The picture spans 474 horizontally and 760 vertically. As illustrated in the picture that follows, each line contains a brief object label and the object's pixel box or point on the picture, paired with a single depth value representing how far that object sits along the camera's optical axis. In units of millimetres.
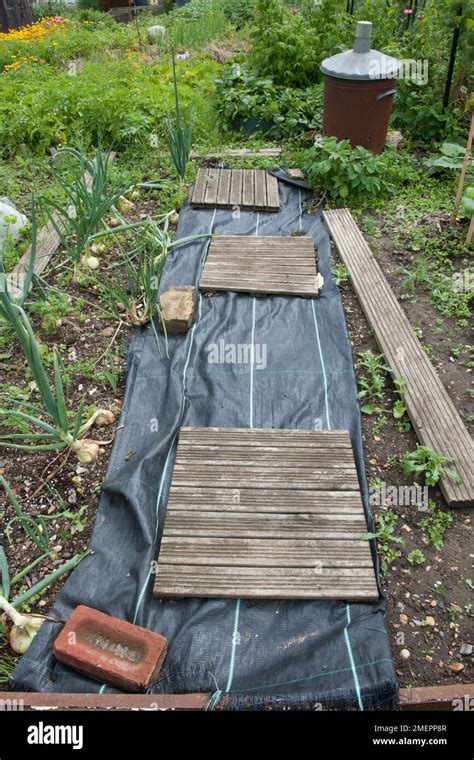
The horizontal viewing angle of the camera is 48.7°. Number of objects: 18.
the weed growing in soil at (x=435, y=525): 2076
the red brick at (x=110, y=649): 1663
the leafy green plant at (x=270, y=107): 5219
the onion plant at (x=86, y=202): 2971
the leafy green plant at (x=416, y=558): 2006
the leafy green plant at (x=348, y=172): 4133
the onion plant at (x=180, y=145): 3949
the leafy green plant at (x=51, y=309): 3020
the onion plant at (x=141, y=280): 2932
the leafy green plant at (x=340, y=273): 3455
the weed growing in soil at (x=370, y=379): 2650
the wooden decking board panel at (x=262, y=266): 3371
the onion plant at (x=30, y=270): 2334
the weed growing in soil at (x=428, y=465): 2229
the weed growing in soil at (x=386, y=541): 2021
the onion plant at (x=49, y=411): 1997
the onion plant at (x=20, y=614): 1727
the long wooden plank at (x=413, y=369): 2305
